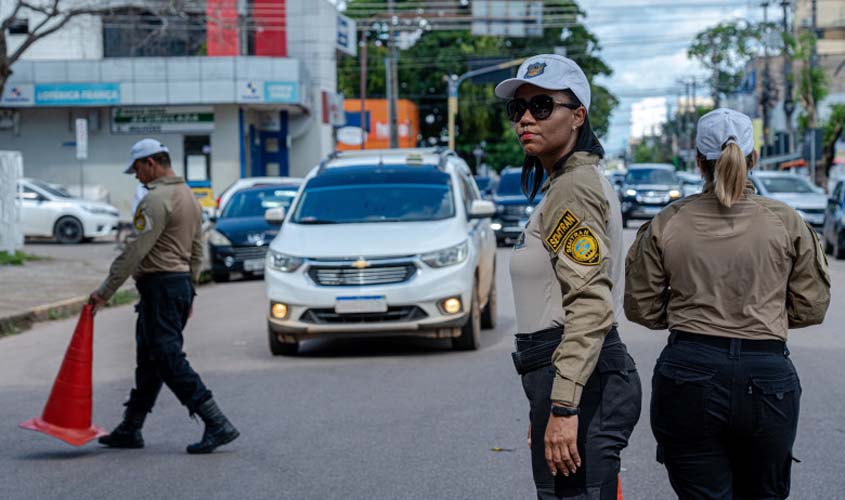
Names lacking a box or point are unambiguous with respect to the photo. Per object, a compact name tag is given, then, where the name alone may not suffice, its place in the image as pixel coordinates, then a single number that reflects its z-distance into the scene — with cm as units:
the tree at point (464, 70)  6838
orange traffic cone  755
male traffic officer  743
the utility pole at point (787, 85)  5384
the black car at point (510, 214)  2922
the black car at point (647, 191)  3847
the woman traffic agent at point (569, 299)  350
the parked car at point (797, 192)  2908
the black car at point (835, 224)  2372
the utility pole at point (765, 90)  6226
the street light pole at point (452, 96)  5038
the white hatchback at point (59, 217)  3125
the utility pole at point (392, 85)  4434
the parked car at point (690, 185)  4892
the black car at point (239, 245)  2136
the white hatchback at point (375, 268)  1128
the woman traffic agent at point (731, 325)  386
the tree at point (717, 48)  7912
